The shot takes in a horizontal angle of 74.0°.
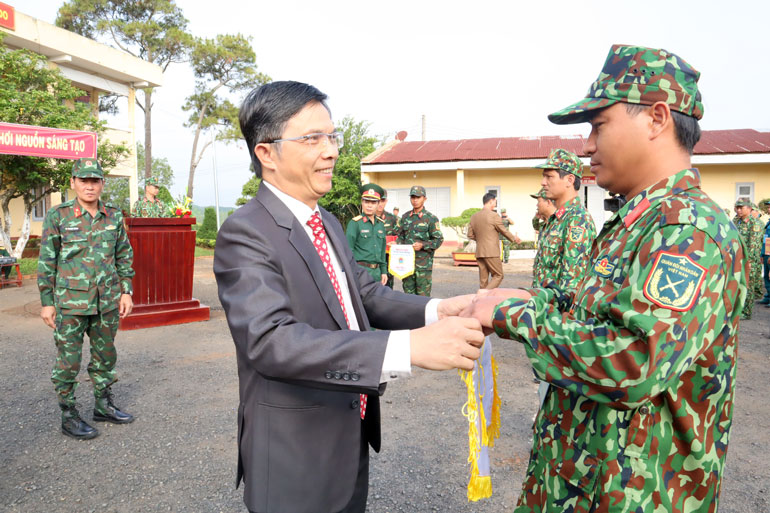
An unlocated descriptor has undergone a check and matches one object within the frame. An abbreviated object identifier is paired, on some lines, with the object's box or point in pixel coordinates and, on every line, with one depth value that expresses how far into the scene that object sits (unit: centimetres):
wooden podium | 739
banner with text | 929
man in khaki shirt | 888
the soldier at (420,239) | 838
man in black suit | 135
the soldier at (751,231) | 932
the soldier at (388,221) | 908
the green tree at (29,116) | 1382
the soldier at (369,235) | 775
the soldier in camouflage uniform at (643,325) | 115
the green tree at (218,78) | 2808
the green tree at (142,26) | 2616
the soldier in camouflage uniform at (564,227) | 427
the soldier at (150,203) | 1127
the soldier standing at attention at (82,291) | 409
